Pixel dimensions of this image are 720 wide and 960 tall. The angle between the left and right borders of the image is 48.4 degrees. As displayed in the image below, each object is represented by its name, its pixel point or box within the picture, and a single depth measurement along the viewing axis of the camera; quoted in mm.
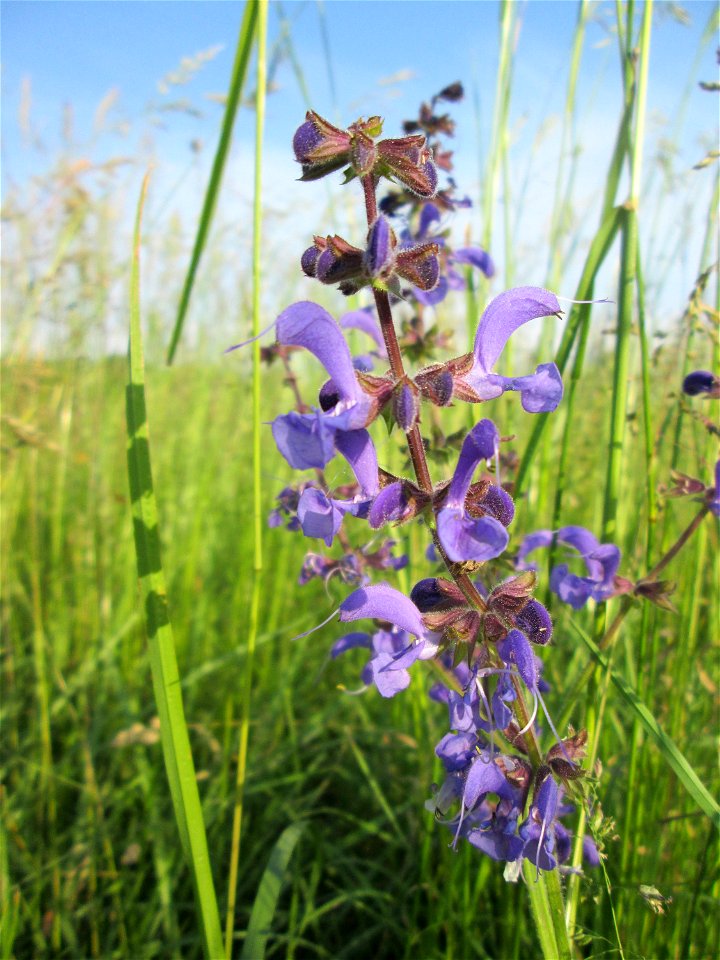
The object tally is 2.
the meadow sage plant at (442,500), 133
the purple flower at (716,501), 194
